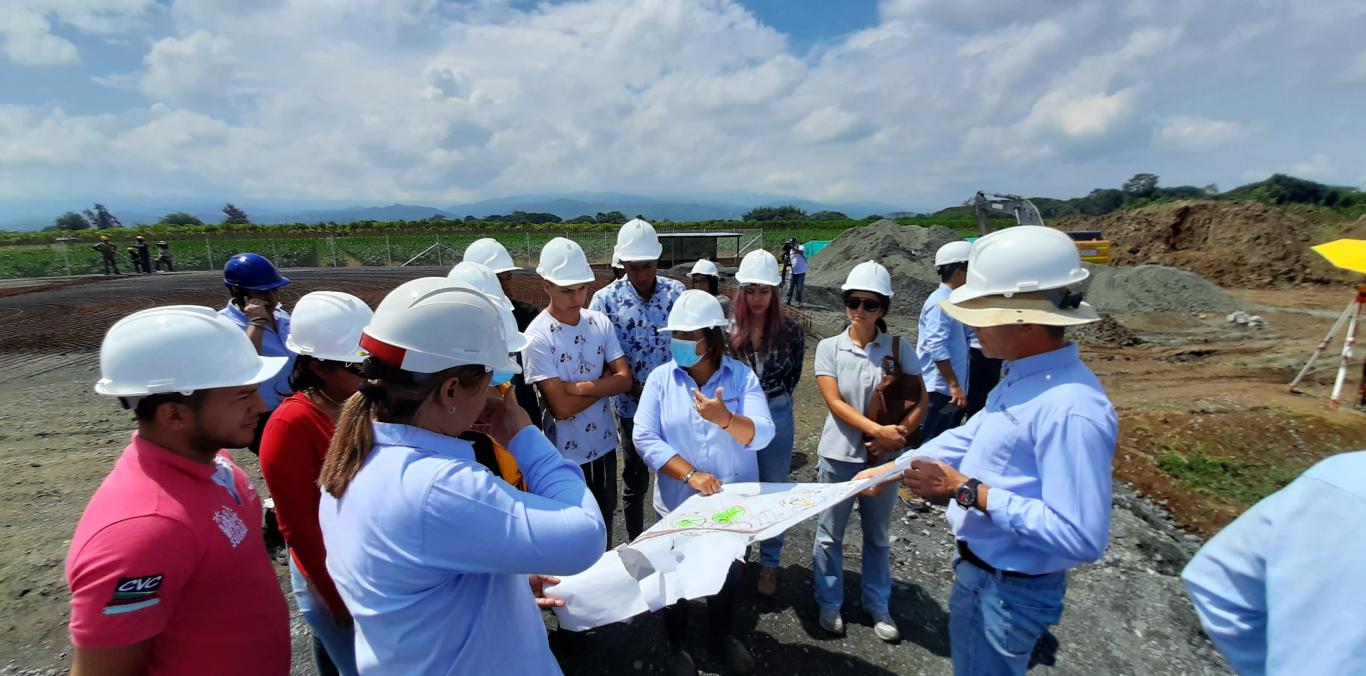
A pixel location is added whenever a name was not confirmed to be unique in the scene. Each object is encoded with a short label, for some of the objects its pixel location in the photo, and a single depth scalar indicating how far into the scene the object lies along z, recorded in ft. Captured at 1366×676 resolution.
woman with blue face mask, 9.16
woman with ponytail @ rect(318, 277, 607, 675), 4.09
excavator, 50.08
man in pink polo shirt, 4.40
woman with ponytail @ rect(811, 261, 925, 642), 10.84
